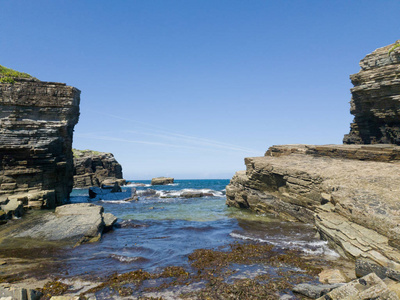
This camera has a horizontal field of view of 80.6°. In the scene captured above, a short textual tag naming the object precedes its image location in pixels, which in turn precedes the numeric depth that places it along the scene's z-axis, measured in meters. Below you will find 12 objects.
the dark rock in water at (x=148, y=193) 55.45
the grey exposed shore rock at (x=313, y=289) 6.82
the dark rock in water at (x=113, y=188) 56.54
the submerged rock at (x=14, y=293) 6.27
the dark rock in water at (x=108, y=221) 17.39
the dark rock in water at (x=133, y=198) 42.99
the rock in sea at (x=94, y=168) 77.06
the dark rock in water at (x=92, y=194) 46.30
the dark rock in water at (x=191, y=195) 50.12
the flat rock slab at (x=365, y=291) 5.62
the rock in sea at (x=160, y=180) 109.31
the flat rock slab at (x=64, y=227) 13.94
